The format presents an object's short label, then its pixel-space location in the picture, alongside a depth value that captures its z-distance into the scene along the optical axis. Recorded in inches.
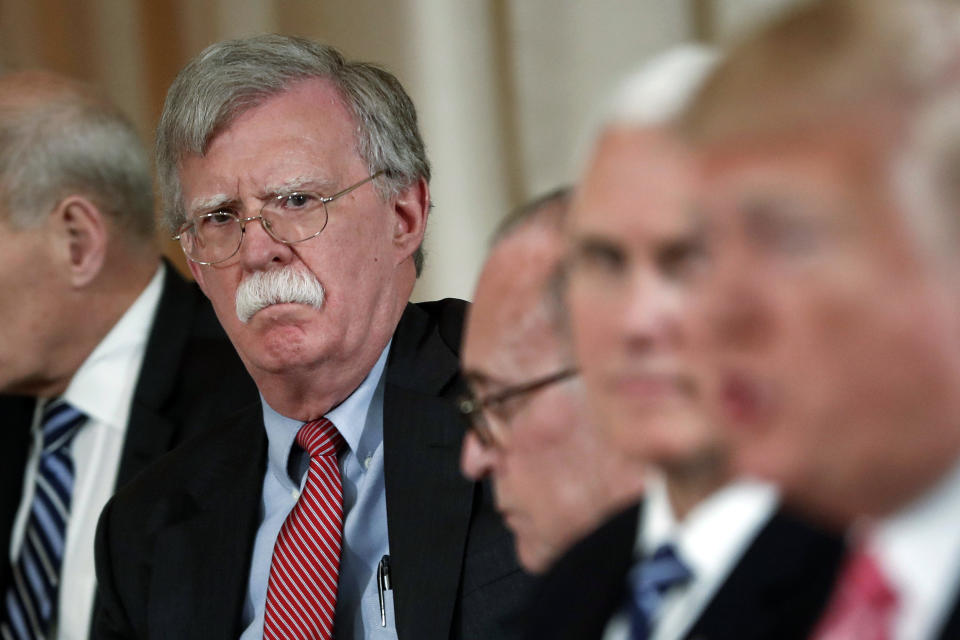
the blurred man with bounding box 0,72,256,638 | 265.8
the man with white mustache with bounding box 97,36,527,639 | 251.3
